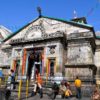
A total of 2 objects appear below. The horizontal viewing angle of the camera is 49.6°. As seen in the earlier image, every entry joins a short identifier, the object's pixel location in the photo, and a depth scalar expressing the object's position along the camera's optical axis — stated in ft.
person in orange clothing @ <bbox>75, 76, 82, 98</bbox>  29.90
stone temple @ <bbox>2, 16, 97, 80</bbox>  39.09
